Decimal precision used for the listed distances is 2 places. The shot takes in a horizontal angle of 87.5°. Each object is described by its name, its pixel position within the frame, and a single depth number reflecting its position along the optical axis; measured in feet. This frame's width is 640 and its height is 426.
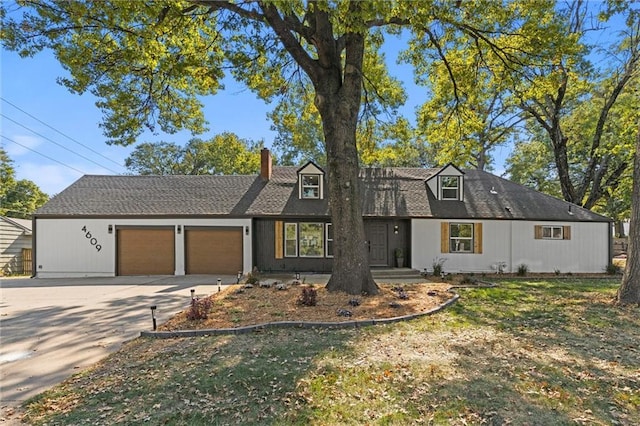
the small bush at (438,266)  44.06
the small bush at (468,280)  38.09
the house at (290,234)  46.65
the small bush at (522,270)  46.11
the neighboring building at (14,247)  59.41
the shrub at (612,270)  46.96
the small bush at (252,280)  35.76
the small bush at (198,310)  21.30
